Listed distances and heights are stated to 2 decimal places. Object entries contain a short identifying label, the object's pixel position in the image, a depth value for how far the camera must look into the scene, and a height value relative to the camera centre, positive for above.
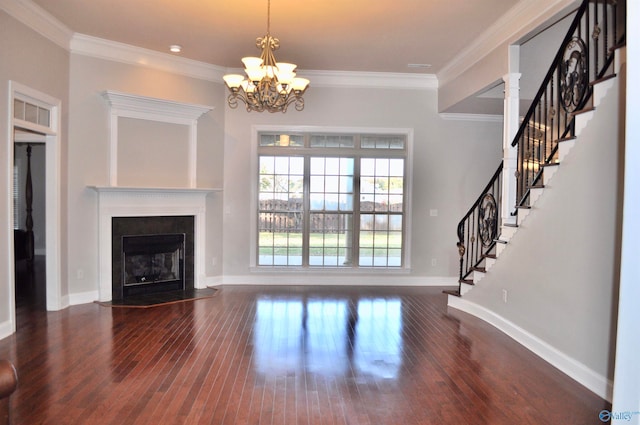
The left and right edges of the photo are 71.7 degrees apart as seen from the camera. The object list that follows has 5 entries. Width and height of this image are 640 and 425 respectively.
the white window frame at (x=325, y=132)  7.12 +0.27
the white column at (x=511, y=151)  4.80 +0.56
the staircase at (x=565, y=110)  3.38 +0.79
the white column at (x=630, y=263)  2.16 -0.29
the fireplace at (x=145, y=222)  5.85 -0.36
